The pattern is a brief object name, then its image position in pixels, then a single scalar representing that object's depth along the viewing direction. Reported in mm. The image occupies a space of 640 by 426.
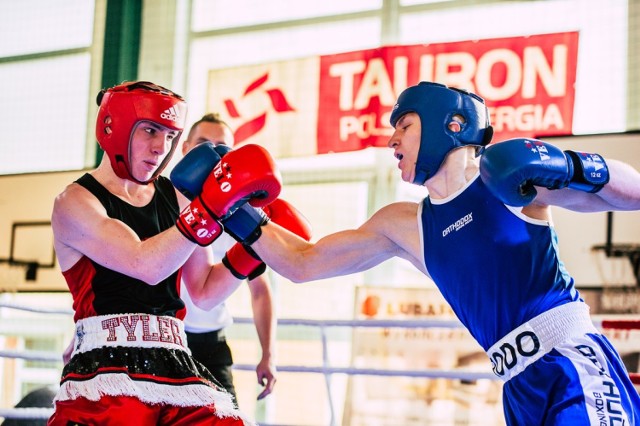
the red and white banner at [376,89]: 6047
